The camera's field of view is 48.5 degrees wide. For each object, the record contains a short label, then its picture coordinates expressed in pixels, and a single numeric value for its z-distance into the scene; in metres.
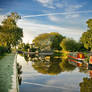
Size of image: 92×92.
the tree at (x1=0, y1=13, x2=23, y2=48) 31.91
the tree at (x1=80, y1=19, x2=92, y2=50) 26.42
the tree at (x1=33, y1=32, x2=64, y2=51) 48.28
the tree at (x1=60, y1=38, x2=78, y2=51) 39.49
